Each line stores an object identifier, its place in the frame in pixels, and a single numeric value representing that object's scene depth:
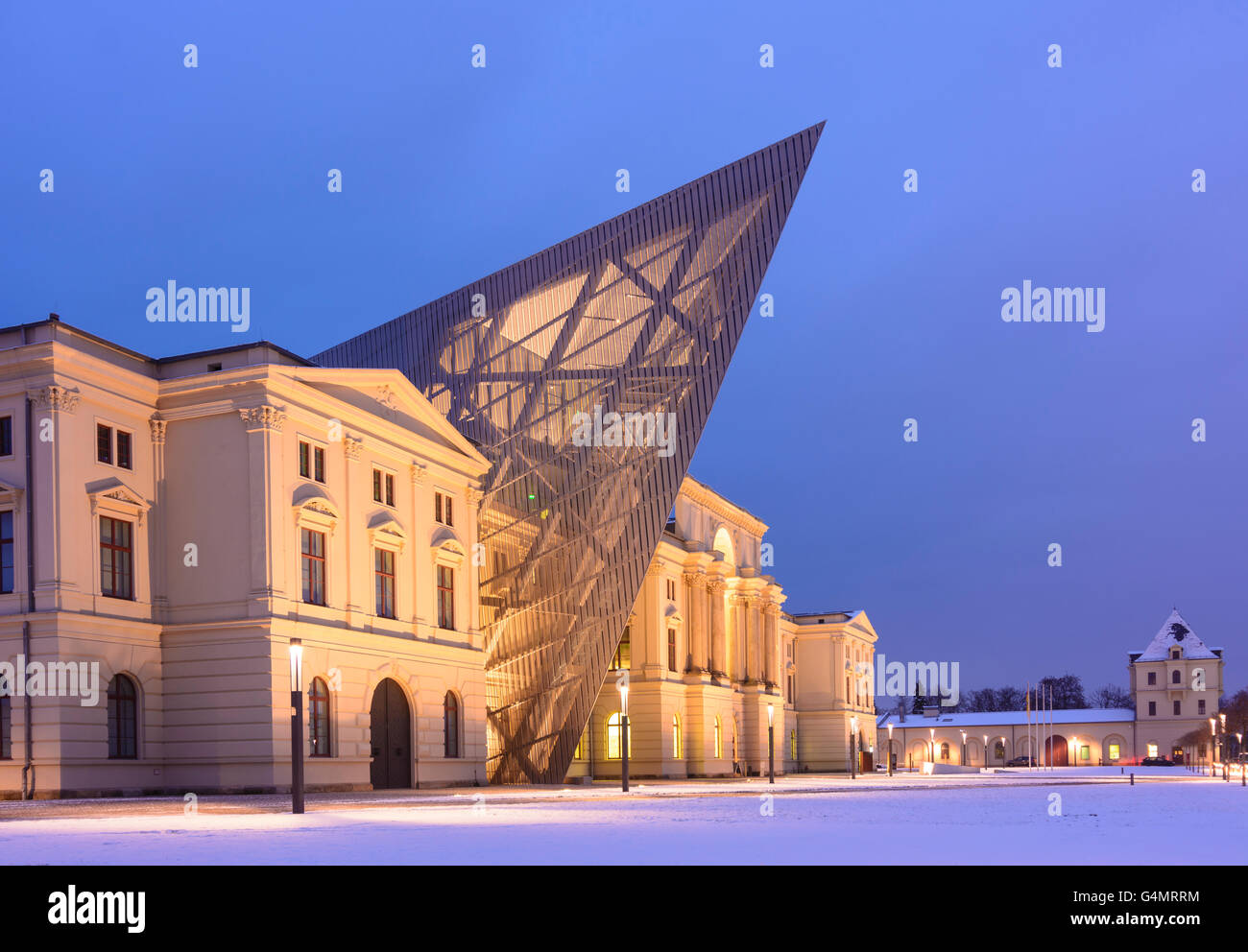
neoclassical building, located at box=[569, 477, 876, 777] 77.38
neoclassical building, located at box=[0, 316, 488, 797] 37.47
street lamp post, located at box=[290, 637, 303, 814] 27.69
